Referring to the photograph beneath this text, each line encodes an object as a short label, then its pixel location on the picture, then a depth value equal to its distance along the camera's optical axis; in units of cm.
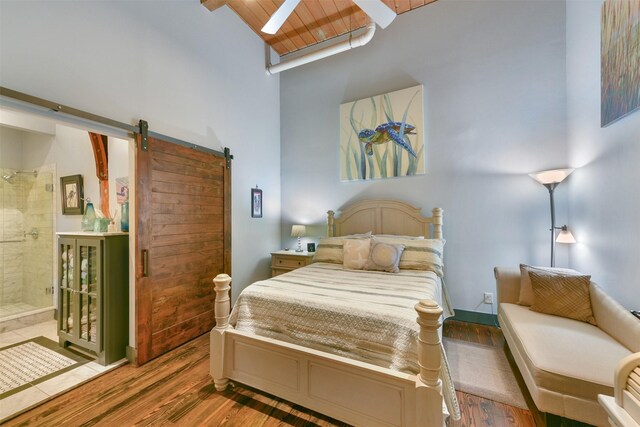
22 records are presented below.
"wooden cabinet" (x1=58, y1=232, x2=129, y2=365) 216
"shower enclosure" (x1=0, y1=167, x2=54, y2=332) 335
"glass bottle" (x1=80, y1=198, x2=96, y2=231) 265
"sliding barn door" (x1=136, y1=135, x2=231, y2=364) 223
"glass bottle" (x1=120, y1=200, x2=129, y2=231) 237
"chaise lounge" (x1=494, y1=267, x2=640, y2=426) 126
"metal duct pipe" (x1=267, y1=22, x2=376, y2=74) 312
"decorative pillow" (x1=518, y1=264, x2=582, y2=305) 210
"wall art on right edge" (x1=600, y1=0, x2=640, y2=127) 163
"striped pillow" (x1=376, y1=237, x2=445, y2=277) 260
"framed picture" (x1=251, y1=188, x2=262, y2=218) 362
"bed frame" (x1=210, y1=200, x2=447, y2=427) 123
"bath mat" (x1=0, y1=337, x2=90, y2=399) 194
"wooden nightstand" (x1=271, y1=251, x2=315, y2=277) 356
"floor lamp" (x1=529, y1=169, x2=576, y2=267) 238
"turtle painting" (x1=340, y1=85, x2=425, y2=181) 330
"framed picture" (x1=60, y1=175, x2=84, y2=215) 311
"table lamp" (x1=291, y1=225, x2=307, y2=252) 377
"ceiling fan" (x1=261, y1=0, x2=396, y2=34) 196
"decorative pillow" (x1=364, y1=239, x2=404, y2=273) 258
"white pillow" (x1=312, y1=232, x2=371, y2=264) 306
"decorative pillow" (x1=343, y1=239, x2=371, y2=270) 271
